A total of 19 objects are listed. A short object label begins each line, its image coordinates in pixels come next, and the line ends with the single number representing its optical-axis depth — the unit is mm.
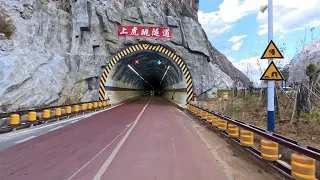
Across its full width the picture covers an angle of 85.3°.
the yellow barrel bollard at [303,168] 2623
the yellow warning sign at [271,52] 4717
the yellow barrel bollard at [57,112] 9386
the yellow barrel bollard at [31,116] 7810
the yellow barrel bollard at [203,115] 8621
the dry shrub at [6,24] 10238
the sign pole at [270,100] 4940
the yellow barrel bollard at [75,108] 11047
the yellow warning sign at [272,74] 4702
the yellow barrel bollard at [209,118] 7709
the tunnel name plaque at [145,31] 15549
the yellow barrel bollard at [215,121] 6846
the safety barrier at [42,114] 6991
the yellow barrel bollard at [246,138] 4386
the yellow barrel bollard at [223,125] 6256
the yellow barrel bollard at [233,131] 5272
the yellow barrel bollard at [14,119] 6986
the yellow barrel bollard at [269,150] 3458
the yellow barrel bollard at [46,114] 8619
